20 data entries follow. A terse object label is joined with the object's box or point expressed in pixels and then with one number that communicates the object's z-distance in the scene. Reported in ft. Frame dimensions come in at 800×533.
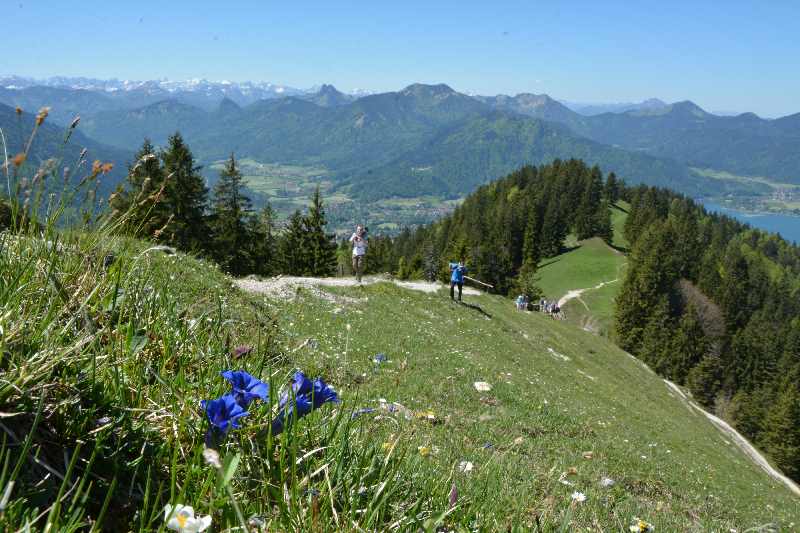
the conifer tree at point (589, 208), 466.70
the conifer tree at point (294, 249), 210.79
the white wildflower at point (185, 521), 4.16
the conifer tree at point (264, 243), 195.52
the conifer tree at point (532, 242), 426.10
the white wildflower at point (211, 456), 3.96
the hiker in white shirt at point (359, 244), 73.87
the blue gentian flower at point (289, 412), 6.37
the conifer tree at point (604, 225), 457.68
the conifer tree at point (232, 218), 175.11
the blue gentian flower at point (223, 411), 5.47
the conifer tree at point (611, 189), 542.16
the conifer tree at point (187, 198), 141.18
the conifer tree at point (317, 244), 209.87
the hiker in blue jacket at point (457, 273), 88.69
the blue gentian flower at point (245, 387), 5.70
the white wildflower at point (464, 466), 11.53
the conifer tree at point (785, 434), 224.53
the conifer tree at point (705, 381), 312.71
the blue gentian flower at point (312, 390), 6.51
